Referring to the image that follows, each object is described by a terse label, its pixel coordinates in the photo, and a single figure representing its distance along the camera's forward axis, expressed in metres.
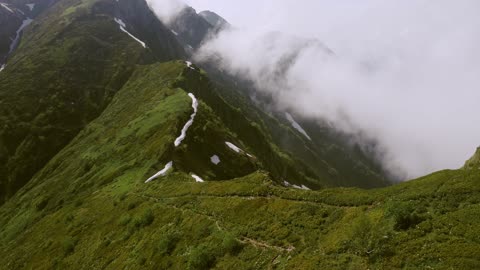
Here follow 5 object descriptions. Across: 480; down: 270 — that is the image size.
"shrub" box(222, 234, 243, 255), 34.72
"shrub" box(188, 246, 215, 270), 34.41
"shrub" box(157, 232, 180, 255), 40.39
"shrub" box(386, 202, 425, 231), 27.67
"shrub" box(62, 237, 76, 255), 56.75
